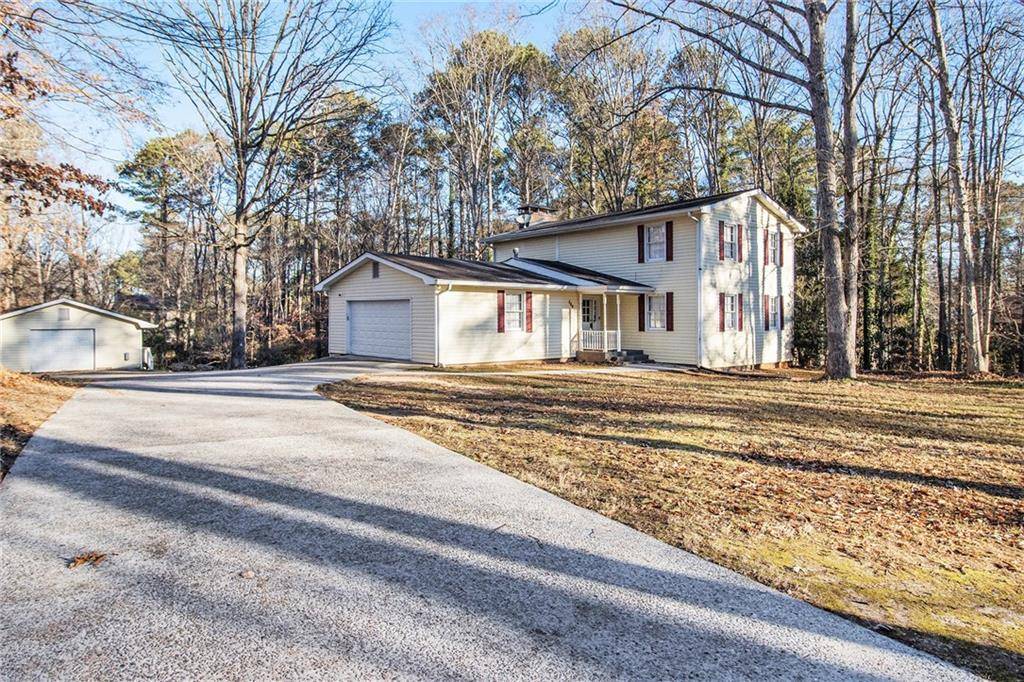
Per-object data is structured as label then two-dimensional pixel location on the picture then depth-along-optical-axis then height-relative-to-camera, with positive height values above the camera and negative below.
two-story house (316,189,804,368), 16.70 +1.45
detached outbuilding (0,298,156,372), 23.25 +0.37
